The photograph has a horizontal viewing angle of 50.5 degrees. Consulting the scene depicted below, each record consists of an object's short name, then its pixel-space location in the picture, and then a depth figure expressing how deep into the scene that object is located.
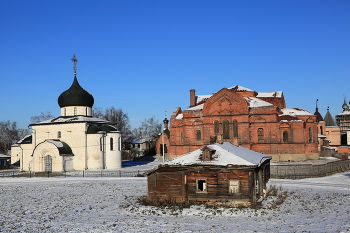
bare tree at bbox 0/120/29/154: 100.32
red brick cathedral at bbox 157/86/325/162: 50.03
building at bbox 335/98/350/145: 100.88
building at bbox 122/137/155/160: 81.56
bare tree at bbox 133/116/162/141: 98.94
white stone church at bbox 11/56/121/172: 46.94
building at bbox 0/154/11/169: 62.57
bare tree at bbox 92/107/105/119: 84.01
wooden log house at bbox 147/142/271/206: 20.61
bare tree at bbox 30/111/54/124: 87.46
